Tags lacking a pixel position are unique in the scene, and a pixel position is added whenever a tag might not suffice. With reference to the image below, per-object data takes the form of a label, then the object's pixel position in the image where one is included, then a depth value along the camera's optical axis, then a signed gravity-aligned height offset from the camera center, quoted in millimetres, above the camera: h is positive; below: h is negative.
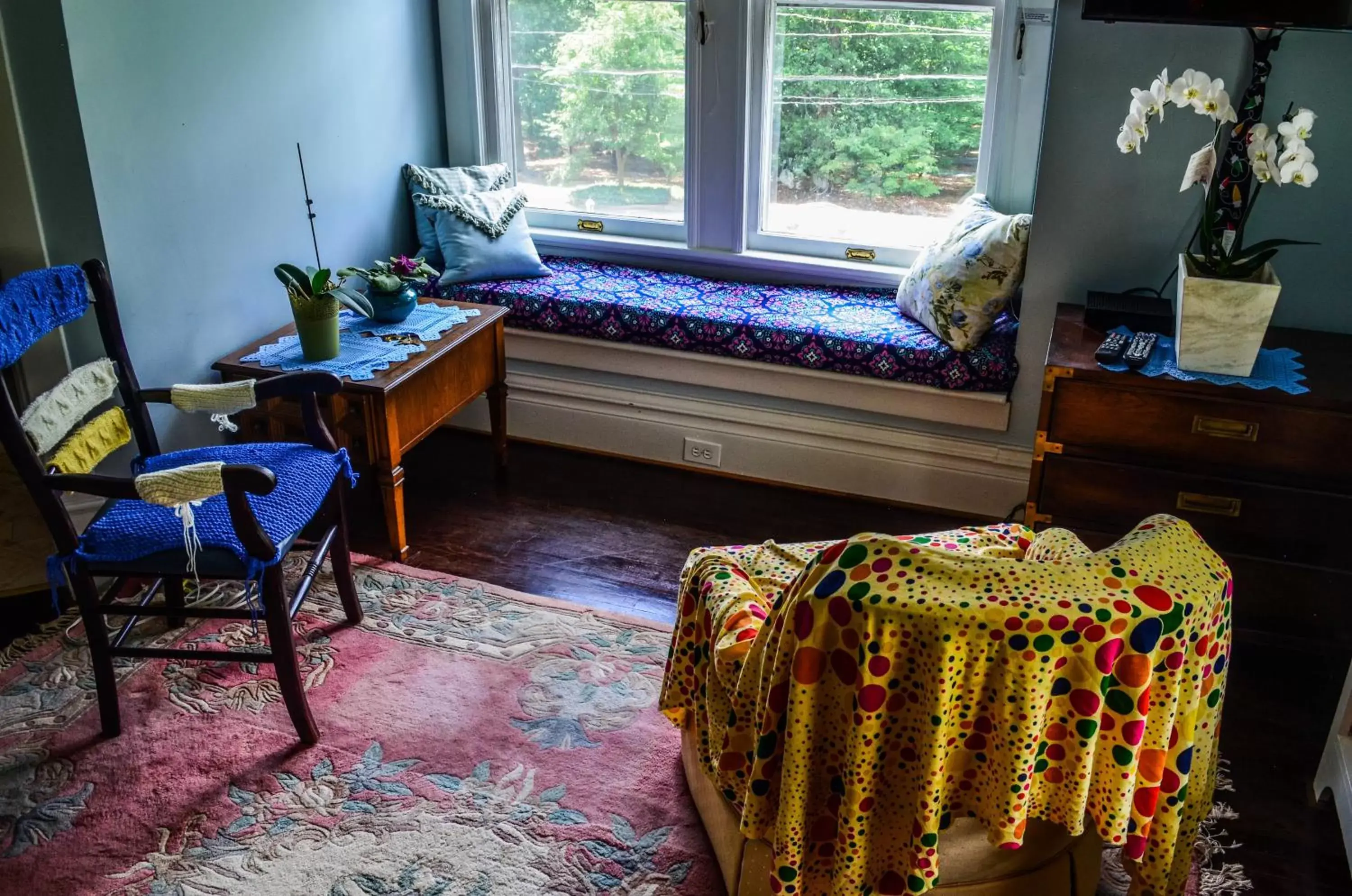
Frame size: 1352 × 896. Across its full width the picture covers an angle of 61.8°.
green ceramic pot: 2906 -734
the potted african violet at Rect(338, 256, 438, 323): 3133 -652
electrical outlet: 3582 -1244
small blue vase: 3156 -705
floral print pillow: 3047 -615
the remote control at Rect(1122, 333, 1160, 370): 2525 -667
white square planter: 2412 -576
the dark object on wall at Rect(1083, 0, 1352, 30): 2346 +51
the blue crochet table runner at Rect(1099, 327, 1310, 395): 2457 -701
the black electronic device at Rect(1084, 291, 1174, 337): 2754 -634
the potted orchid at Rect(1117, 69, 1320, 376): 2393 -432
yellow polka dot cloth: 1438 -833
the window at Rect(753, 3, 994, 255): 3385 -237
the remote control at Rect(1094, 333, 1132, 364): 2553 -668
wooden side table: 2861 -923
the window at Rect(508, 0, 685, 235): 3721 -220
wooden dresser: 2441 -889
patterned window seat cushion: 3164 -803
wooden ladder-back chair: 2137 -880
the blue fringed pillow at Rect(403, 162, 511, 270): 3795 -471
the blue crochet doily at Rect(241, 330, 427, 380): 2898 -791
